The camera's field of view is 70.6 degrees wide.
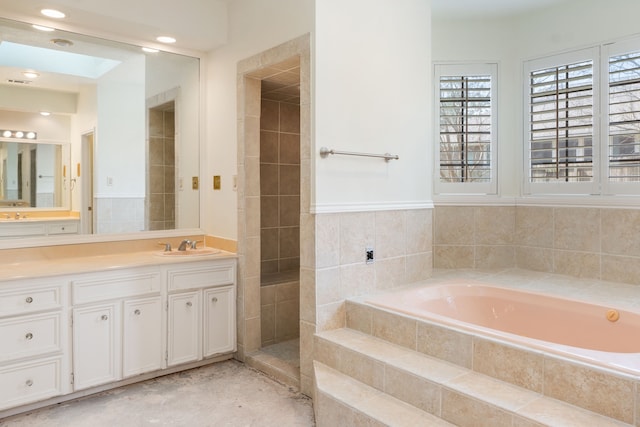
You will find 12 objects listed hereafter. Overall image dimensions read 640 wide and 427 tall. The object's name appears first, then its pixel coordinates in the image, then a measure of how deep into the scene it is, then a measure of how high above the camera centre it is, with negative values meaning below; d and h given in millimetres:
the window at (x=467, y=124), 3850 +624
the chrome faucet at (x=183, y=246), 3252 -348
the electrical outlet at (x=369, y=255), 2891 -369
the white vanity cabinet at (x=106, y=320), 2389 -733
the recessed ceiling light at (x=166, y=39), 3180 +1131
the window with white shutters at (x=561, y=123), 3430 +585
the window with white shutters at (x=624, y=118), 3188 +569
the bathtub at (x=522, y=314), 2436 -707
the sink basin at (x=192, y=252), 3211 -396
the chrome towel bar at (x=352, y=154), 2615 +268
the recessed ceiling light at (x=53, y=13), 2701 +1119
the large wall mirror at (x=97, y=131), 2834 +460
